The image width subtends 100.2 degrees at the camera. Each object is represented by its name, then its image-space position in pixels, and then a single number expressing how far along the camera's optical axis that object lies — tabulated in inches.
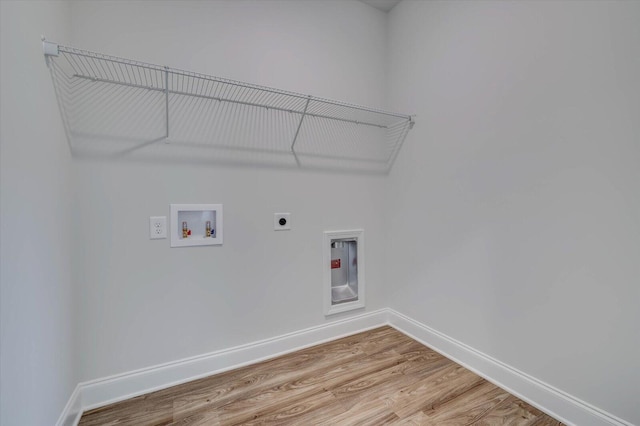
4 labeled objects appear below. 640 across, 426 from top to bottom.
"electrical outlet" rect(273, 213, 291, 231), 72.6
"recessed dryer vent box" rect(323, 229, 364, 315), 81.2
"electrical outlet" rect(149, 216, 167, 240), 58.7
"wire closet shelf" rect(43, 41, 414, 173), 52.8
